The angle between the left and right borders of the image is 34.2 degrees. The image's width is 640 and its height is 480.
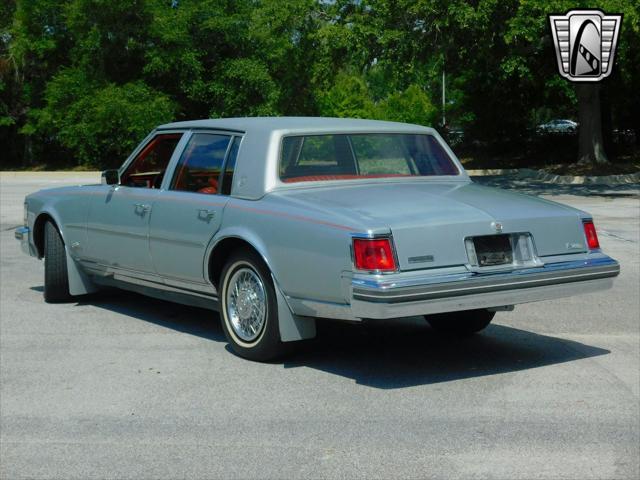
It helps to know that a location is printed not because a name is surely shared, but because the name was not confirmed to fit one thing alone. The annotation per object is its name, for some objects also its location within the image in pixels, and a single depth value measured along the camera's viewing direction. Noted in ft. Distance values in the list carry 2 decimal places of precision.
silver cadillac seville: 20.54
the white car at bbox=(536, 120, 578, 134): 134.21
